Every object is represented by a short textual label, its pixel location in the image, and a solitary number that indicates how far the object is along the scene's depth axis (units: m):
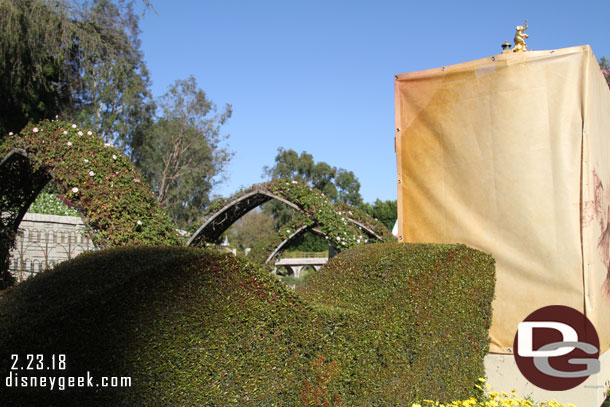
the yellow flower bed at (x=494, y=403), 3.30
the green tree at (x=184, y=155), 28.36
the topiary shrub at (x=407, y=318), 2.83
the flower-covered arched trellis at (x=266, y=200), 8.96
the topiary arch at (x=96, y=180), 4.80
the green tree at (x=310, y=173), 48.78
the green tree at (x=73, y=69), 13.43
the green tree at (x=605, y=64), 14.29
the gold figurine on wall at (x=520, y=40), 4.70
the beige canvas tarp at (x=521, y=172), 4.21
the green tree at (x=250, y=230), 40.22
